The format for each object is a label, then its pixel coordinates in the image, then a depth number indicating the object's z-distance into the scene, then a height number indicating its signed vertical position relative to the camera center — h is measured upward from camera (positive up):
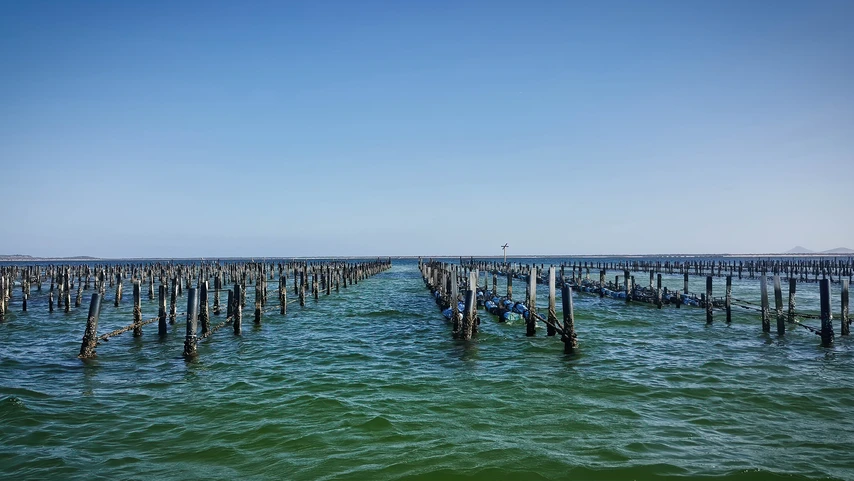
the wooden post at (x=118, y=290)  34.15 -2.44
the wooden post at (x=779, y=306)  19.38 -2.15
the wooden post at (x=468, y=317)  17.72 -2.30
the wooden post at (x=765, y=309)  19.96 -2.26
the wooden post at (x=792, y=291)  21.02 -1.66
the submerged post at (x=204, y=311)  18.81 -2.13
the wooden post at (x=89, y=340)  15.41 -2.65
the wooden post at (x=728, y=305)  22.95 -2.46
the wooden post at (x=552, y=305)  17.95 -1.88
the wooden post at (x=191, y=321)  15.20 -2.06
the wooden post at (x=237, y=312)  20.11 -2.32
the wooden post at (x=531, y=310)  19.43 -2.18
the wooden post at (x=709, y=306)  23.41 -2.49
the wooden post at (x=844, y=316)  18.45 -2.38
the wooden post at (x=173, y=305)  20.98 -2.14
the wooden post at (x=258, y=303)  23.33 -2.30
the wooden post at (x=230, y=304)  23.15 -2.30
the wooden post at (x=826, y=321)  16.48 -2.33
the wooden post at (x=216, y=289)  27.69 -1.95
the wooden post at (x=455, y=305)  19.78 -2.07
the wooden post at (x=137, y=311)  19.31 -2.15
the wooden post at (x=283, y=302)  27.52 -2.61
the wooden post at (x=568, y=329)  16.27 -2.48
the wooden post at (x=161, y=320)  19.62 -2.56
